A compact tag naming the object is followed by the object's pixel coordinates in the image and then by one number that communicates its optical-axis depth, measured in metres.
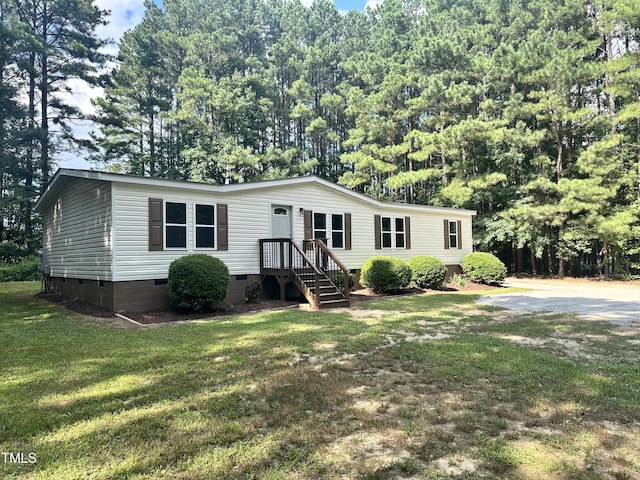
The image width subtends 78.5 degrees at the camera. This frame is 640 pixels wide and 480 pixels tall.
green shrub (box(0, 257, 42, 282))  19.47
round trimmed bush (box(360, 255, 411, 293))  12.45
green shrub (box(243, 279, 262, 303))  10.89
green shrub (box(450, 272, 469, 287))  14.93
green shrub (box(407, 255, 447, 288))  13.57
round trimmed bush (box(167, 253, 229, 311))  8.73
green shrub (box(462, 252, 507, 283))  15.26
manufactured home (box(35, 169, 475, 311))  9.22
